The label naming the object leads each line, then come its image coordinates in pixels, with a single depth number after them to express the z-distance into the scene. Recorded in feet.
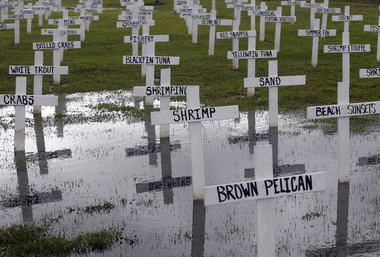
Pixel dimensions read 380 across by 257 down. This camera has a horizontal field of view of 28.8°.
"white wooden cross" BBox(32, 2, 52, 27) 120.20
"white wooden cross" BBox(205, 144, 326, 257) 22.07
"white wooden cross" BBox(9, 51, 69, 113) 54.65
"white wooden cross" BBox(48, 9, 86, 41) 84.02
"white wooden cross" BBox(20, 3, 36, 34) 111.24
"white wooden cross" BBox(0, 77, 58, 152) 44.75
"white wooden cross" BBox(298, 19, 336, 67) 77.87
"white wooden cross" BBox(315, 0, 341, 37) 102.22
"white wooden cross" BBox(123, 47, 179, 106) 54.70
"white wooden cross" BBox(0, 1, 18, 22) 126.21
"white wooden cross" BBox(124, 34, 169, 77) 64.49
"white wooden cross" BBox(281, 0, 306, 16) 116.16
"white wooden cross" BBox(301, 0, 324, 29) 109.08
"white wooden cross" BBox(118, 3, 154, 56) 73.60
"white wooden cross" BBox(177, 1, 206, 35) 98.27
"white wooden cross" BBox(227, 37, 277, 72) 60.23
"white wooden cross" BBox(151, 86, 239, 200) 34.42
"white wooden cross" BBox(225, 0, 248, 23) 112.27
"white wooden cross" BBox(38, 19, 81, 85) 67.72
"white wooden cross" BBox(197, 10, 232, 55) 87.10
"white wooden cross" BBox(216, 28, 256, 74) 74.95
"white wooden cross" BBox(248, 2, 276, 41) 97.71
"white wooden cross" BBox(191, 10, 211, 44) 96.84
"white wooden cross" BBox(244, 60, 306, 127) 47.11
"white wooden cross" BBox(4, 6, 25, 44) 100.53
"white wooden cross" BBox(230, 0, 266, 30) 108.24
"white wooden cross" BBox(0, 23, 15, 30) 100.94
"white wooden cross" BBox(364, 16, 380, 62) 78.03
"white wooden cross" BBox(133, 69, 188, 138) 44.37
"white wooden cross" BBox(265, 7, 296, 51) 87.81
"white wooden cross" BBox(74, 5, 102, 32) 102.47
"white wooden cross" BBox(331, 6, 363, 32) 89.10
